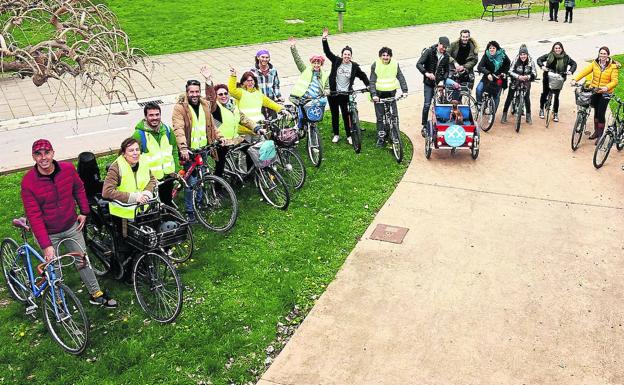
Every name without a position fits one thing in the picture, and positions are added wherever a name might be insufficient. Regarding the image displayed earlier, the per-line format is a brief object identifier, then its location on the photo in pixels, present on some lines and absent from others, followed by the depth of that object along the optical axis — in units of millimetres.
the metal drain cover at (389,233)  7633
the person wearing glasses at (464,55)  11164
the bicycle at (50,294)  5525
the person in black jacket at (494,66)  11242
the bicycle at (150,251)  5934
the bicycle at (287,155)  8641
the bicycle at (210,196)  7754
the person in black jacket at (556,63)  11141
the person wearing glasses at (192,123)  7453
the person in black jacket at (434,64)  10696
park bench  24830
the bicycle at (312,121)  9562
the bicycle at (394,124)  9898
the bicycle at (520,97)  11242
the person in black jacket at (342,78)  9859
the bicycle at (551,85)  11094
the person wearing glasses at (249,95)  8555
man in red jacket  5516
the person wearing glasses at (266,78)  9453
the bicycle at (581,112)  10336
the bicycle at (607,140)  9562
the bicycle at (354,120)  10145
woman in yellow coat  10109
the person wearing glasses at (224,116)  8023
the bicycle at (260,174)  8297
